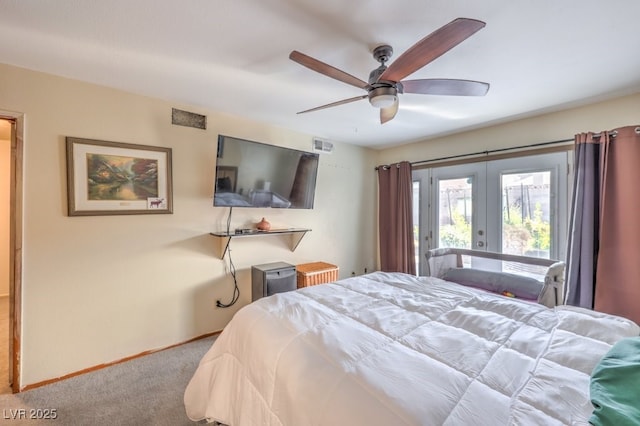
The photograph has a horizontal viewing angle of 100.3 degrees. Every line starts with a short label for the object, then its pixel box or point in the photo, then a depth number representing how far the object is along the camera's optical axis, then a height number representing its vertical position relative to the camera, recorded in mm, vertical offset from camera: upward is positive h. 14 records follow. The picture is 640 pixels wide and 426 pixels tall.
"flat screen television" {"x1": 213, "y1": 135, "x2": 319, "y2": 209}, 2639 +391
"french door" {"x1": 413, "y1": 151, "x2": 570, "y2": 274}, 2717 +84
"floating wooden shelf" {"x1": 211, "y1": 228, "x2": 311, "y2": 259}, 2770 -272
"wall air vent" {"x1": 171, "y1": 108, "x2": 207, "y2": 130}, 2588 +912
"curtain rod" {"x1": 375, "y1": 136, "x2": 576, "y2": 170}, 2644 +718
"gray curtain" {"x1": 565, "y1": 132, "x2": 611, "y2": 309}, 2330 -61
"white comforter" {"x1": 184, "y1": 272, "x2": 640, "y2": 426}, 862 -606
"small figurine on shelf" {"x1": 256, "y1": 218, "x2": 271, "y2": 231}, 3035 -161
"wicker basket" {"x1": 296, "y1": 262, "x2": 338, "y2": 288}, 3143 -749
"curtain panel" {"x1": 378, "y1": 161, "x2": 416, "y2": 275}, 3760 -84
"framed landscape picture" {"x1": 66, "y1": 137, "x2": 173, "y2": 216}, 2133 +272
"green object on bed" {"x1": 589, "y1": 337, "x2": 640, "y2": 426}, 708 -524
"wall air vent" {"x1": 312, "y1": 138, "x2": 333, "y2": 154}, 3631 +908
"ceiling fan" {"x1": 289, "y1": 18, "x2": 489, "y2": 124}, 1168 +770
